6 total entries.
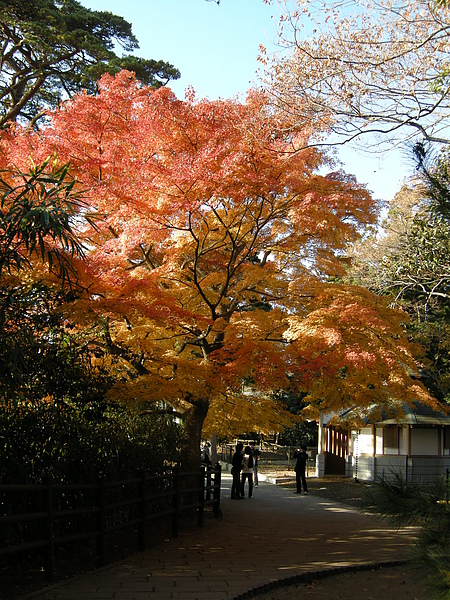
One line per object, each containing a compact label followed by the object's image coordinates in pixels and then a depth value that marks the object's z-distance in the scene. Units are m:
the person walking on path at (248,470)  19.39
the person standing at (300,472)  20.80
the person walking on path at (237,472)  18.48
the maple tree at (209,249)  10.85
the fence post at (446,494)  3.29
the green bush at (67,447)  8.05
